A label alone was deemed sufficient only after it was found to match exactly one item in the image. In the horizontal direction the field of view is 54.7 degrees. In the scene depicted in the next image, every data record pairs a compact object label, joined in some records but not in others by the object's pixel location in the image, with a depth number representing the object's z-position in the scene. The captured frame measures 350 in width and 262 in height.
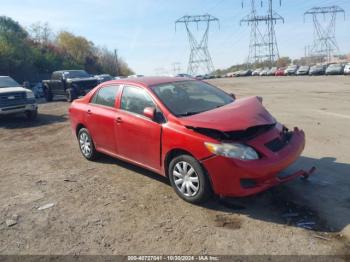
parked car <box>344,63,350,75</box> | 42.28
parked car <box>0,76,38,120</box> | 12.66
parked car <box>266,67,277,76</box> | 62.75
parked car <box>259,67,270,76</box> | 65.78
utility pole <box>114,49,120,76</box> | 74.89
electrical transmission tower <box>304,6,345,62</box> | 71.69
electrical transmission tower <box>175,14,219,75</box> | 61.69
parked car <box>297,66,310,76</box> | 51.81
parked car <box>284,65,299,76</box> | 55.50
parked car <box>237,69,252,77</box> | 74.19
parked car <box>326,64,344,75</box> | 44.16
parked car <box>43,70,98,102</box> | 19.00
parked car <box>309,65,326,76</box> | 48.66
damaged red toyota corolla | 4.10
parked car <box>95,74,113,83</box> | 31.85
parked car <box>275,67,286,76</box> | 58.41
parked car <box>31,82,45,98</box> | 26.66
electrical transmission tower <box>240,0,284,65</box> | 66.81
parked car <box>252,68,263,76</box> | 70.21
